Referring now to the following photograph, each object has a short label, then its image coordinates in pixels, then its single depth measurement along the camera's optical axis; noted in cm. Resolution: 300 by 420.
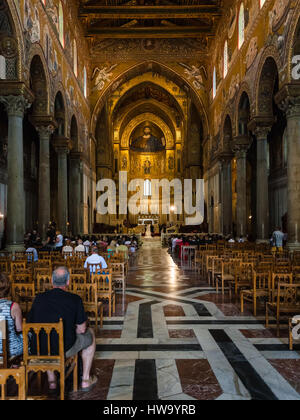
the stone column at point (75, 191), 2581
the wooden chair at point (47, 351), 329
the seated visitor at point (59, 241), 1594
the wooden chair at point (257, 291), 681
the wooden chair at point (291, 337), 496
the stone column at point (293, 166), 1324
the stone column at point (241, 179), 2156
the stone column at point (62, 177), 2136
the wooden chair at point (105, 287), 675
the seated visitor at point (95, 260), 781
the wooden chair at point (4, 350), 306
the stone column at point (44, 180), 1764
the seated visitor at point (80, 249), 1202
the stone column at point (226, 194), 2545
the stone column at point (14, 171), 1320
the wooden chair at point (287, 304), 572
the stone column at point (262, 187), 1789
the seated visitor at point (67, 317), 362
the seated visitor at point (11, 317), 362
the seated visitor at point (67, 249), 1248
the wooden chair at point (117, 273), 890
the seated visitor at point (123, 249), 1392
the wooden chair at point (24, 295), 550
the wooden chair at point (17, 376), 234
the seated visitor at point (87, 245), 1427
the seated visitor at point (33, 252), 1116
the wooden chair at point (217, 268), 994
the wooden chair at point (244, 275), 817
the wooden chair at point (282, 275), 621
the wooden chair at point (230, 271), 878
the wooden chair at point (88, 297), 563
